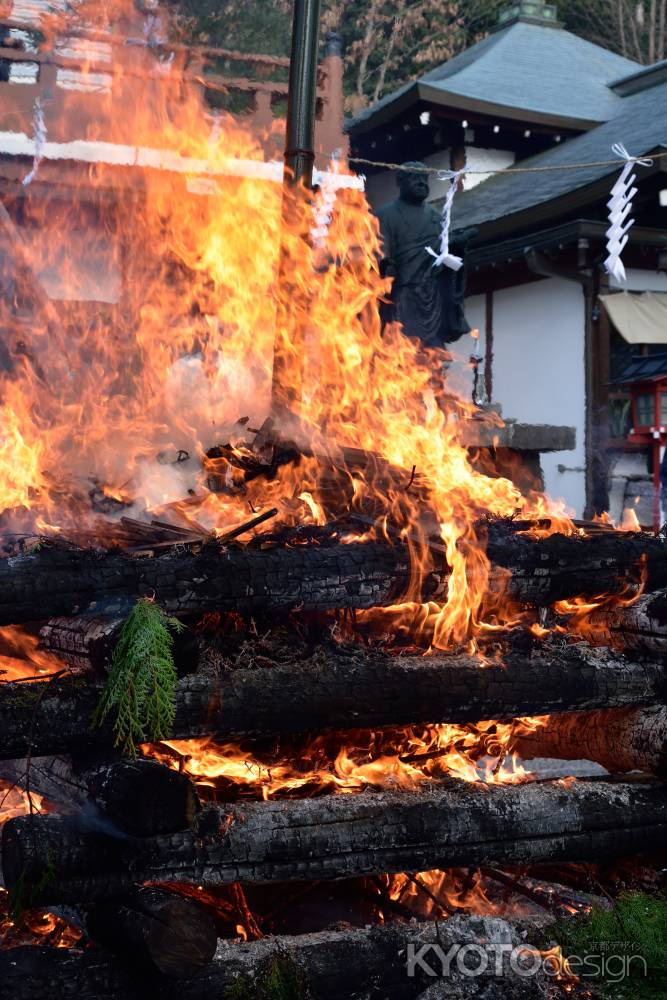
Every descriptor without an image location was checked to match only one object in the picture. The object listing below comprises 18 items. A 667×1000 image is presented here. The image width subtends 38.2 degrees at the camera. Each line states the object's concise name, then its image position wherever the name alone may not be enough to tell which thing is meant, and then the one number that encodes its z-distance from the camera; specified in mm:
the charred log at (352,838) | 3221
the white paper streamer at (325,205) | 7934
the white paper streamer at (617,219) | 11477
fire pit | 3299
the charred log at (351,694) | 3541
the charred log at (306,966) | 3100
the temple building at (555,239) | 13344
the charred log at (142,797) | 3242
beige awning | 12922
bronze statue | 9594
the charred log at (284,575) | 3789
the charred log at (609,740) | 4387
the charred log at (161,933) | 3055
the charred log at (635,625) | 4461
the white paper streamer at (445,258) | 9445
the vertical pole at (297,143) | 6164
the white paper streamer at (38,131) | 13148
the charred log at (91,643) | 3572
